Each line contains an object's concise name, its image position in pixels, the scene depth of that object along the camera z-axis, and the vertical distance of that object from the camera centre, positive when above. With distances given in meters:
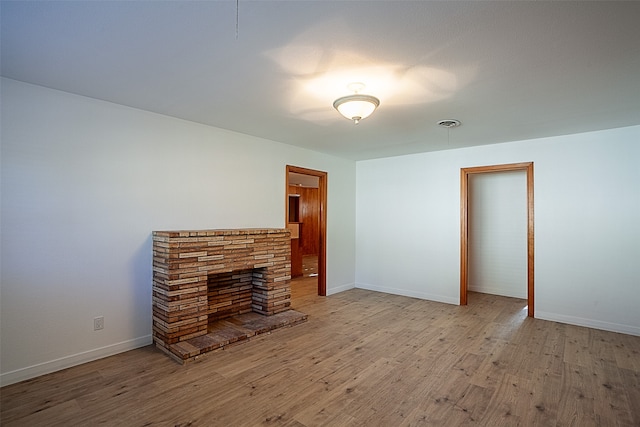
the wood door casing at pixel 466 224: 4.27 +0.00
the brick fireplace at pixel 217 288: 3.03 -0.73
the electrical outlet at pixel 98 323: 2.94 -0.93
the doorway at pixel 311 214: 5.34 +0.16
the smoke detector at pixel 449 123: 3.49 +1.11
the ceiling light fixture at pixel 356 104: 2.63 +0.98
